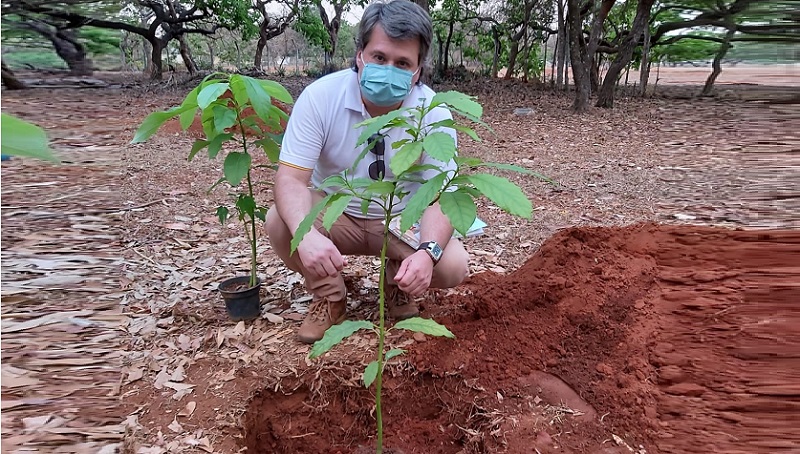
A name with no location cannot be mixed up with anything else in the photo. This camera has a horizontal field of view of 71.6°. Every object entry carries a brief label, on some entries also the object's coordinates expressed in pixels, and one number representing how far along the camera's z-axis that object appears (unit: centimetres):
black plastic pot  232
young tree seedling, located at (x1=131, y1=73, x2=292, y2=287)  182
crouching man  200
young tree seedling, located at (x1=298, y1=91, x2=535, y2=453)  121
